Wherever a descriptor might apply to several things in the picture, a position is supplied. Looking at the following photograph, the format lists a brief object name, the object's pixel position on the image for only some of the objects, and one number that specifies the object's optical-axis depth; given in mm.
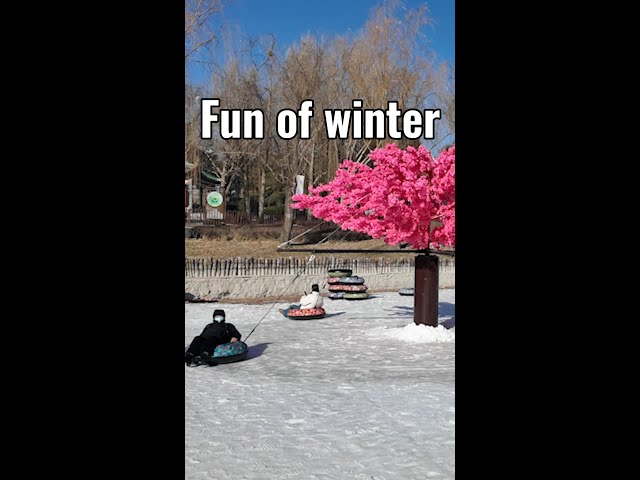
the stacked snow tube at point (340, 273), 16453
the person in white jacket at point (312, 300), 12469
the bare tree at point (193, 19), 15539
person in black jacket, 8250
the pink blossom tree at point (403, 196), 9656
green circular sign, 26594
